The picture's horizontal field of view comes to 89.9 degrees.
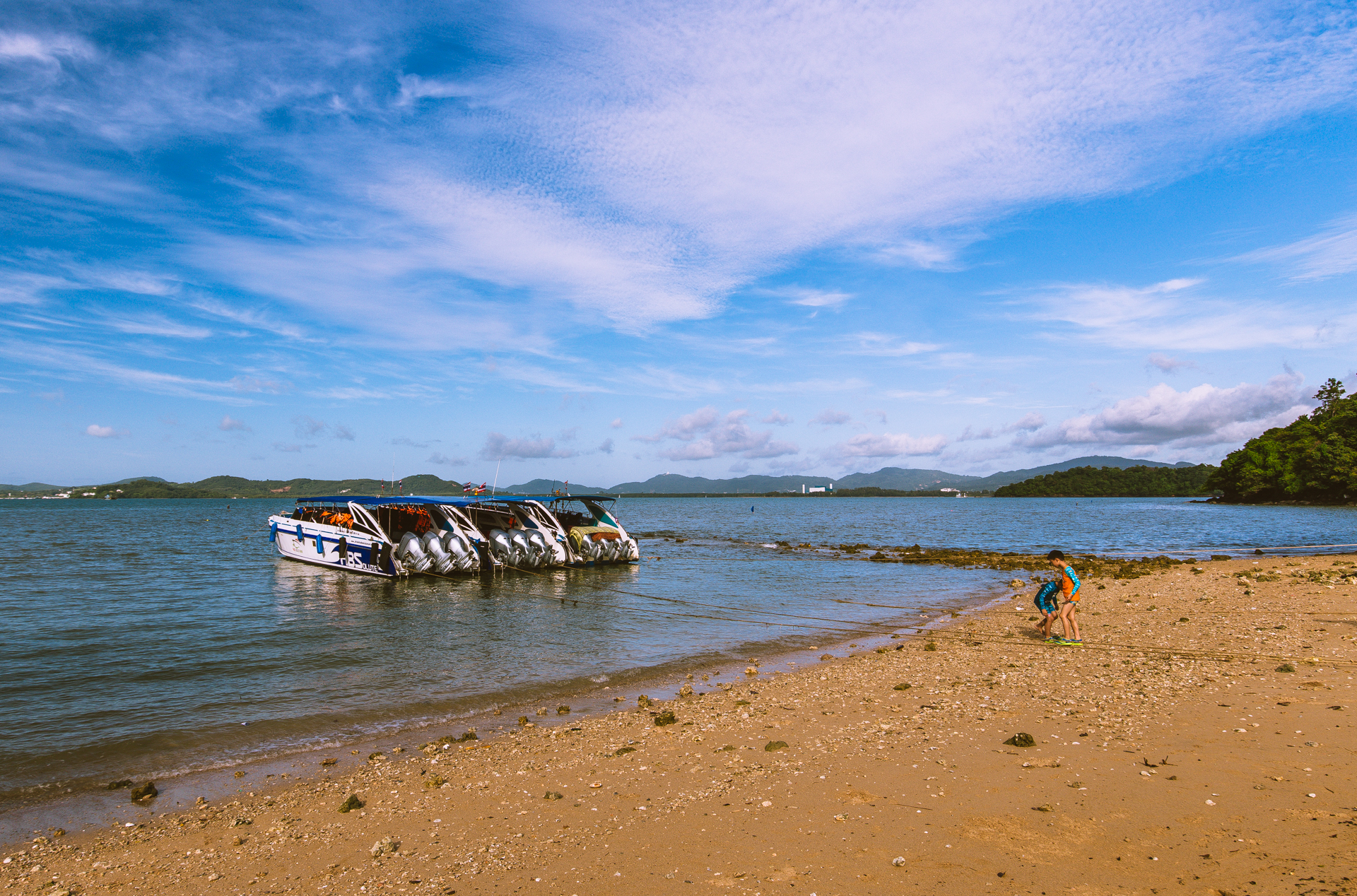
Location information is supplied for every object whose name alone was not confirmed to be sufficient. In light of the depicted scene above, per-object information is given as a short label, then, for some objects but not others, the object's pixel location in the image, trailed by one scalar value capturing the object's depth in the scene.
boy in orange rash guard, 14.20
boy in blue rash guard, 15.02
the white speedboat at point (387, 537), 29.39
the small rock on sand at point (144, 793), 7.64
